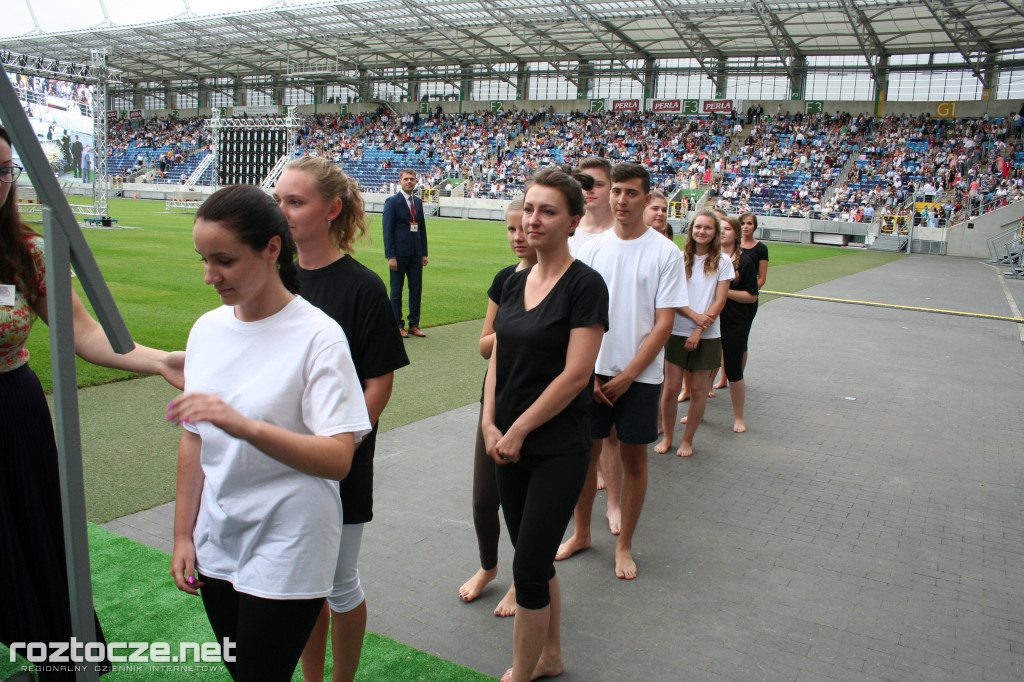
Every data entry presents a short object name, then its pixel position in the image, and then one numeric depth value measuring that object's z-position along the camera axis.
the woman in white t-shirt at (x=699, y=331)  5.64
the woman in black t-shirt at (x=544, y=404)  2.60
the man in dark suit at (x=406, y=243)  9.27
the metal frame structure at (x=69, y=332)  1.44
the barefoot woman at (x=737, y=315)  6.34
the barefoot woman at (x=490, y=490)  3.31
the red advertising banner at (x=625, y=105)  50.50
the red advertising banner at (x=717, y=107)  47.99
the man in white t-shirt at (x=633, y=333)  3.78
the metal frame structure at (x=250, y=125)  34.47
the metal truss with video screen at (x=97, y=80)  20.52
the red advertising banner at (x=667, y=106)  49.50
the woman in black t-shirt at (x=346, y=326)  2.42
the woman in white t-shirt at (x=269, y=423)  1.79
